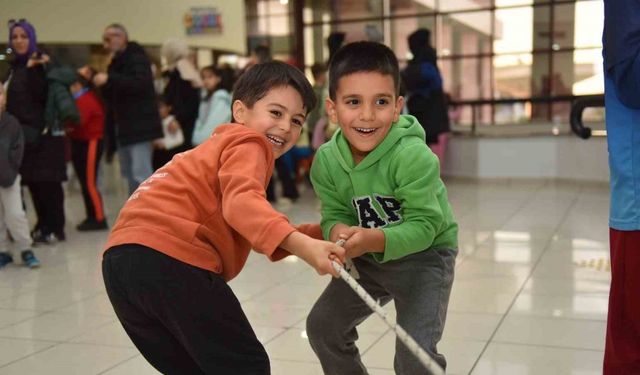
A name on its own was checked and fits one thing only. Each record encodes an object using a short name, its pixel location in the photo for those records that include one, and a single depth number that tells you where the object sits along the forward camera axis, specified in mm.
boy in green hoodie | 1806
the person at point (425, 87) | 6602
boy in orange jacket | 1609
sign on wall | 8756
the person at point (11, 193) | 4141
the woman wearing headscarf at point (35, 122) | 4770
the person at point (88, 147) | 5390
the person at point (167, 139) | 6141
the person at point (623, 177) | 1560
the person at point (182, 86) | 6105
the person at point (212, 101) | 6156
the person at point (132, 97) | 5307
